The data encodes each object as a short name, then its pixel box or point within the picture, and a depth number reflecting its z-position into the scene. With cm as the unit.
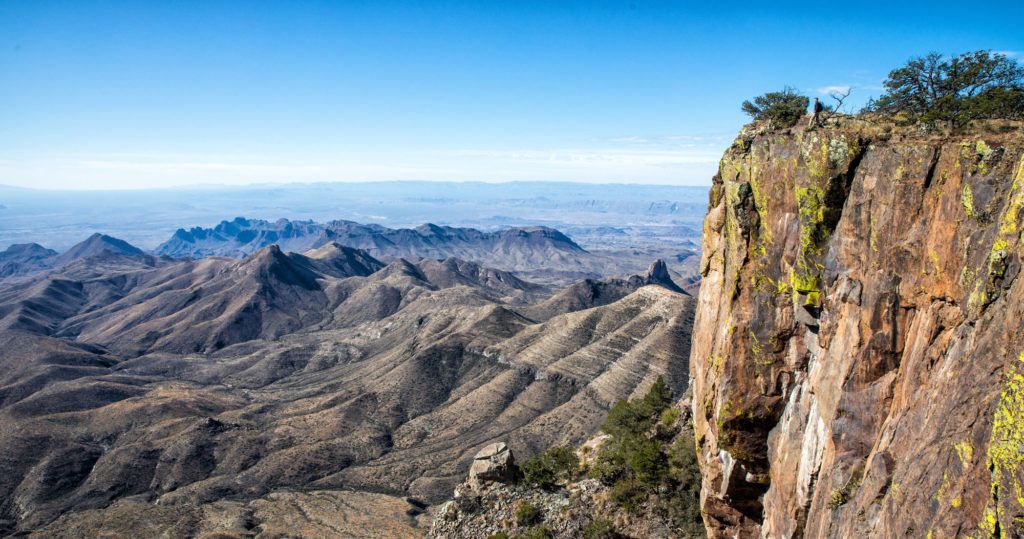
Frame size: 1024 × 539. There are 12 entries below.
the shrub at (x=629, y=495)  4066
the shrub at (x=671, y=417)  4978
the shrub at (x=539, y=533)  3984
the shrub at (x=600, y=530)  3844
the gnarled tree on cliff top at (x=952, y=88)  2266
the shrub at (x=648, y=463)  4206
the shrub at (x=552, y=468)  4869
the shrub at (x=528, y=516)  4275
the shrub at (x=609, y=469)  4503
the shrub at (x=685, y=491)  3812
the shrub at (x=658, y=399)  5342
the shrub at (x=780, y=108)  2747
